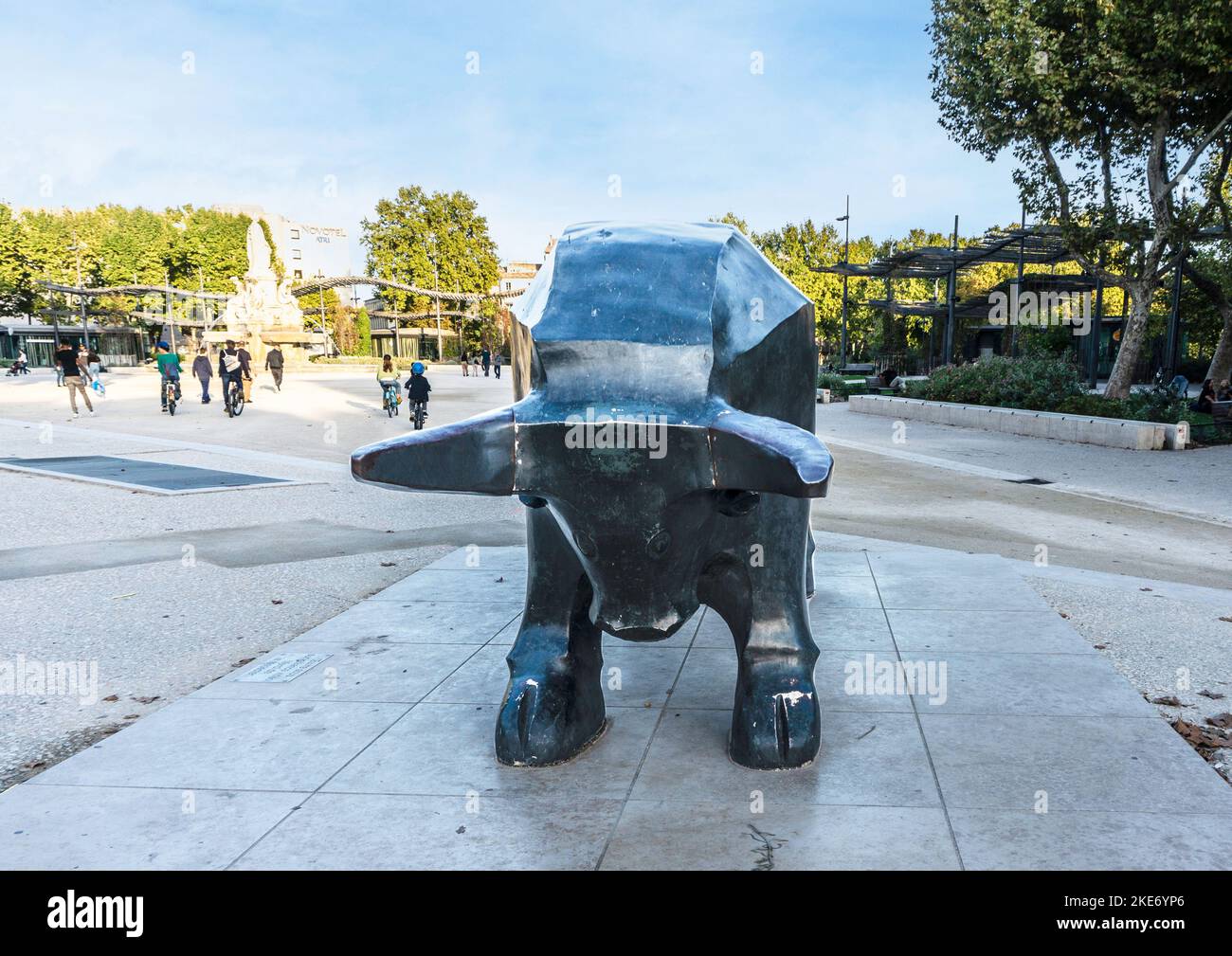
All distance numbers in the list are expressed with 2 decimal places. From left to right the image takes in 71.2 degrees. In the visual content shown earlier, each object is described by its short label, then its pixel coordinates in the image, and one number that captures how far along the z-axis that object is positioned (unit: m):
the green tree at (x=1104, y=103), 15.18
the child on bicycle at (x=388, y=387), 19.83
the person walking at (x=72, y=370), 18.61
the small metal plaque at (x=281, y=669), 4.42
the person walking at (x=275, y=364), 28.06
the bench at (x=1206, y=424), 15.61
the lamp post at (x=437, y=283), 59.81
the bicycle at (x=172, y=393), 19.83
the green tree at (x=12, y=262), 48.78
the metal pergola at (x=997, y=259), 24.83
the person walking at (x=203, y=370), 22.33
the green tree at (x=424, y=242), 65.44
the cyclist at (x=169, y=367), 19.45
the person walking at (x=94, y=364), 35.17
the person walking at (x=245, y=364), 19.62
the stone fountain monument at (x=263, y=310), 43.00
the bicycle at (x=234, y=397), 19.39
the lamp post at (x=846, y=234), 34.99
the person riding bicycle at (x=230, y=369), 18.92
